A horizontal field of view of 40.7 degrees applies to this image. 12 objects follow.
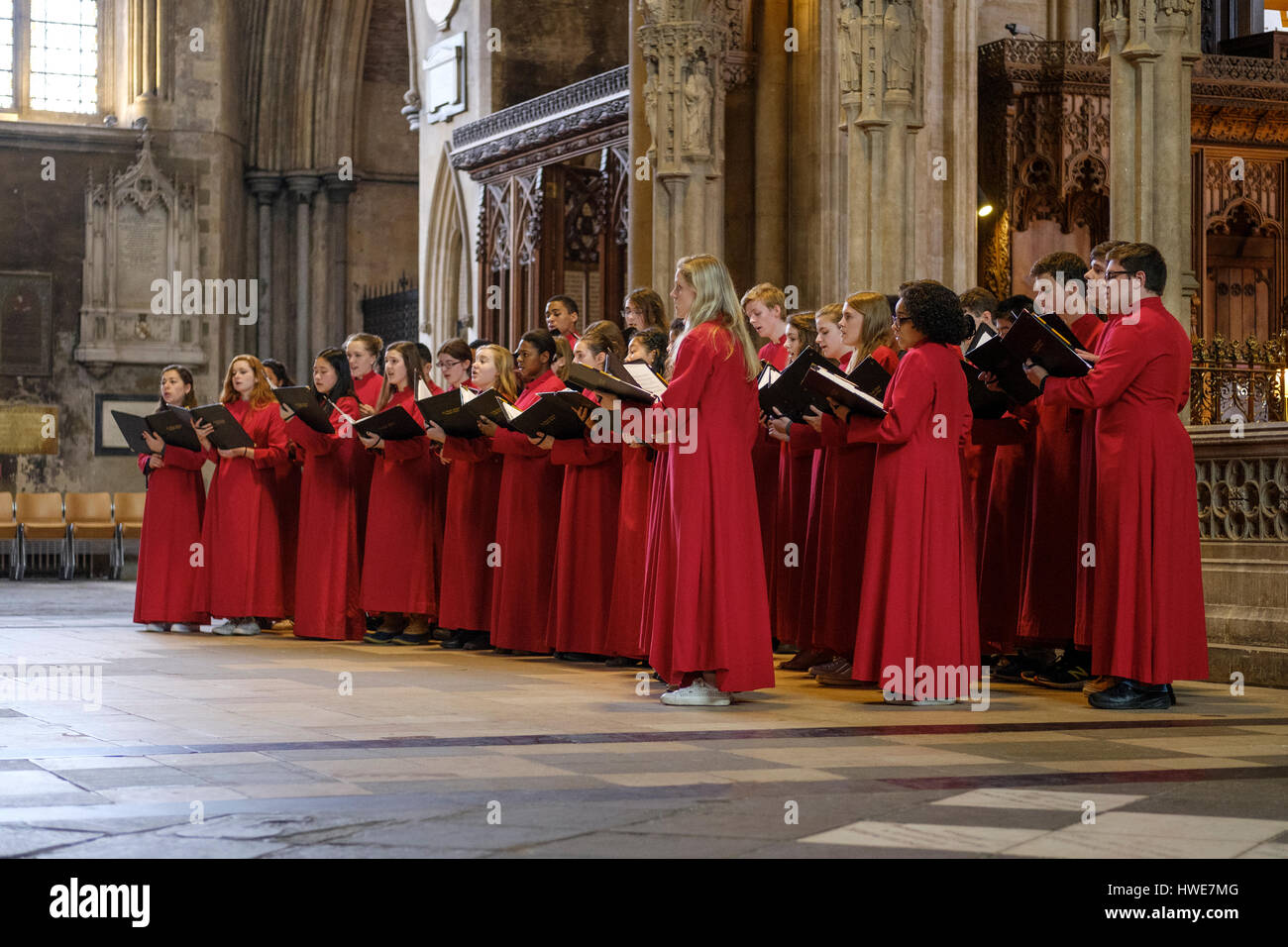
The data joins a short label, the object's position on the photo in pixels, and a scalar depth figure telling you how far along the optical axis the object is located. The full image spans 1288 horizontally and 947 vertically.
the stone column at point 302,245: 26.94
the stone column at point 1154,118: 9.48
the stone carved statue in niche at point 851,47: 11.37
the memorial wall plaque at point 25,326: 23.94
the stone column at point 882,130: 11.36
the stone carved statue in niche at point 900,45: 11.34
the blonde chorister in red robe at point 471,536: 10.27
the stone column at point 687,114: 13.23
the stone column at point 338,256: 27.16
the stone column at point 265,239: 26.97
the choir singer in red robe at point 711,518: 7.22
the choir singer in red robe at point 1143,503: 7.20
